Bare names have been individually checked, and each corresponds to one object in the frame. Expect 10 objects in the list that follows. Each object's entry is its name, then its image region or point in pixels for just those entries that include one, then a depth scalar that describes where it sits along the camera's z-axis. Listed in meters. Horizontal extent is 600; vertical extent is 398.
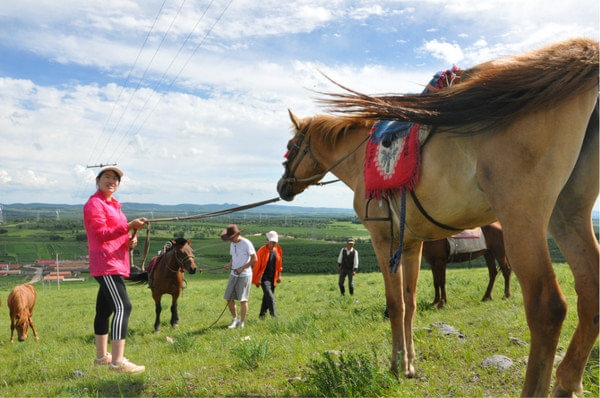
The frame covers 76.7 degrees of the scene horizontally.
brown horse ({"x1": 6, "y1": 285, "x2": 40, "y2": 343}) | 10.48
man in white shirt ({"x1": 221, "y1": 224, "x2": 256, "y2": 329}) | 8.84
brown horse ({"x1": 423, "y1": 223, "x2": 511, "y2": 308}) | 8.09
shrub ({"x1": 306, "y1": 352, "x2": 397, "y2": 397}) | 3.15
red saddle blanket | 2.95
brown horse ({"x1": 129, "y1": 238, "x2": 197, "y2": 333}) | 9.89
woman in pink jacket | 4.66
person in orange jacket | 9.58
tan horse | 2.10
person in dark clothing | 13.49
